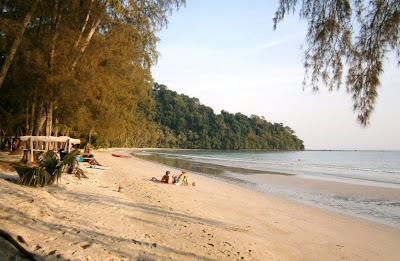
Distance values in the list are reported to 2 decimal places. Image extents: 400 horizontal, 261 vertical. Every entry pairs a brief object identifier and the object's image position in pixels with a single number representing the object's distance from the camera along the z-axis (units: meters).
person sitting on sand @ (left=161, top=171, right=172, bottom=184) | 12.82
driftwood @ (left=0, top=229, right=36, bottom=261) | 3.39
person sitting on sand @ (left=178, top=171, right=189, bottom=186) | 12.90
